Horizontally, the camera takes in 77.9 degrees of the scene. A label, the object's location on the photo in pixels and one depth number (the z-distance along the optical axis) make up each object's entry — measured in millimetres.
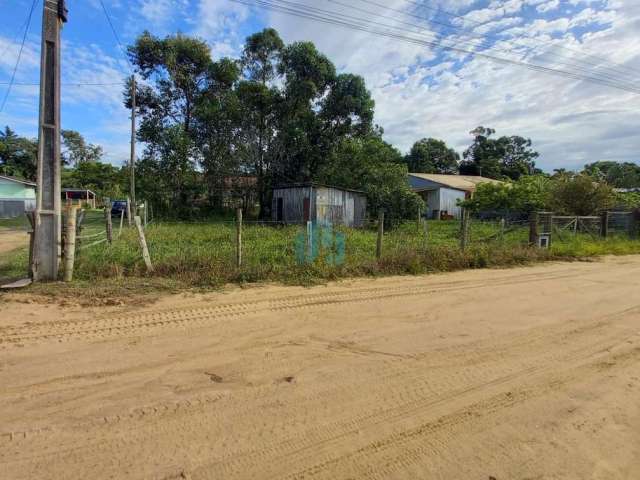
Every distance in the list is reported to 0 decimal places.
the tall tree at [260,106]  26453
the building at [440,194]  36375
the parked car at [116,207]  33625
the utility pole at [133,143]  21969
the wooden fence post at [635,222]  17733
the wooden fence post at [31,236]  6883
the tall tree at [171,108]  25266
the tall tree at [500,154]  66062
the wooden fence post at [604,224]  16766
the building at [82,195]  50562
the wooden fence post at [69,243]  6980
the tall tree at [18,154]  50784
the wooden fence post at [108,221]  10547
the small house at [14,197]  30766
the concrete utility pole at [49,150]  7000
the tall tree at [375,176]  23906
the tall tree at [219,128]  26016
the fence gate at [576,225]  15097
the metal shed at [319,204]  21053
